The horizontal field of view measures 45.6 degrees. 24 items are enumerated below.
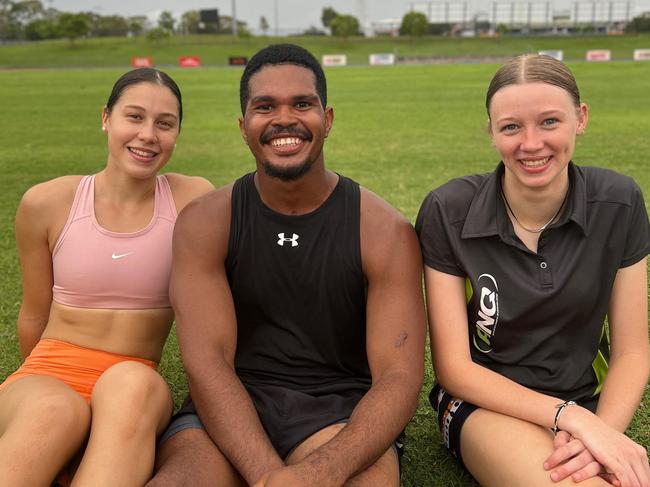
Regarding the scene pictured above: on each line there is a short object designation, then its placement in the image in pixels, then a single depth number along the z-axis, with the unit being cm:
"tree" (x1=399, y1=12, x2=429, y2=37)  8981
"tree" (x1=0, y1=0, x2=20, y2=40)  10656
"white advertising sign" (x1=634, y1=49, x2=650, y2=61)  5293
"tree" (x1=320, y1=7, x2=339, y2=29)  13468
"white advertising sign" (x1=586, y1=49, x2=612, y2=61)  5480
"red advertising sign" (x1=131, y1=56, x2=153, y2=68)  5830
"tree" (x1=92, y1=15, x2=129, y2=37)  10931
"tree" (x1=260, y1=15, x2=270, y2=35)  14225
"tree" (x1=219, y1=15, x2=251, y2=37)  11925
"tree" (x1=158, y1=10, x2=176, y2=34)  11673
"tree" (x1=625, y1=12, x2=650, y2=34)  9188
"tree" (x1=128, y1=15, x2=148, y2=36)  10781
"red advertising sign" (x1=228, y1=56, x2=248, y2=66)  5912
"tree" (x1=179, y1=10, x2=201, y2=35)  12225
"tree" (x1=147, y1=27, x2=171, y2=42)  8575
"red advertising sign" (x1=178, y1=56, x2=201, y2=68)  5856
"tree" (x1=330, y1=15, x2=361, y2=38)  8606
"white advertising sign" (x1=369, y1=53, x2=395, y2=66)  5731
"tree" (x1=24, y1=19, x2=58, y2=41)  10094
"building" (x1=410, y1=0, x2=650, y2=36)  12681
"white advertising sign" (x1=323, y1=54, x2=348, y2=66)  5713
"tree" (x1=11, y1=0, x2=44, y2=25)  12019
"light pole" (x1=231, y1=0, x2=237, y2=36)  9706
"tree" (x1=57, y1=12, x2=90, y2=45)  8406
